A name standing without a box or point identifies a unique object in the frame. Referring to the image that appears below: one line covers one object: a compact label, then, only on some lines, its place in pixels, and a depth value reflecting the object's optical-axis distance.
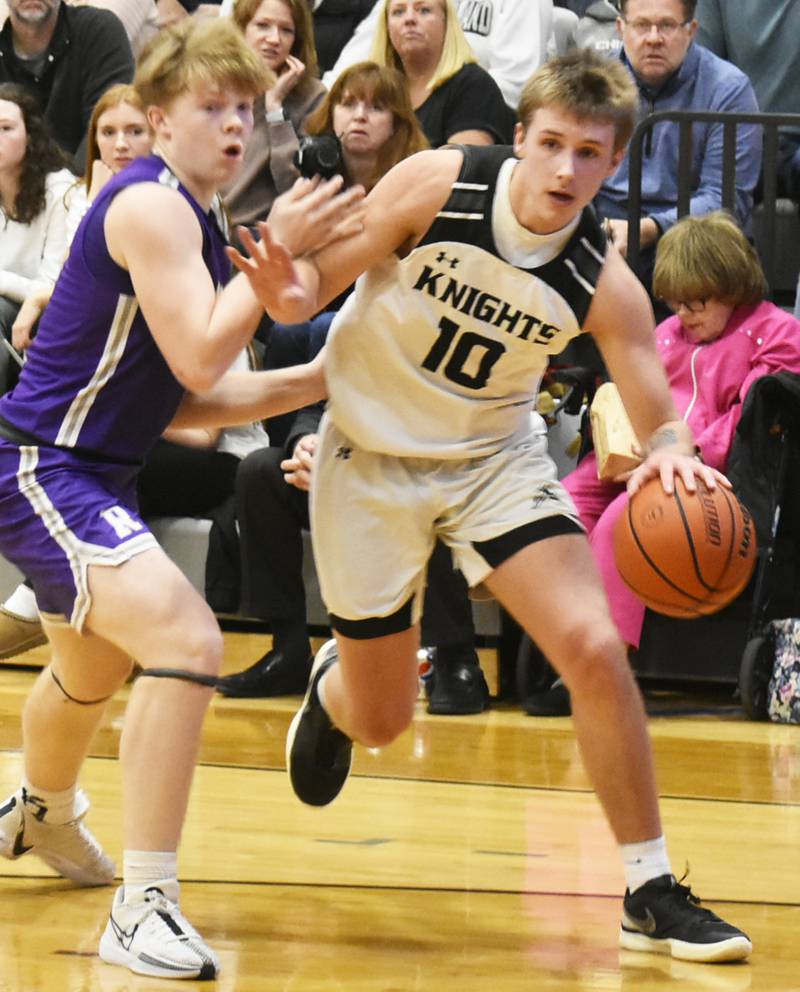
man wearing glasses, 12.35
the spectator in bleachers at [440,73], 12.49
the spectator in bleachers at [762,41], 13.52
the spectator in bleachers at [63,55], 14.13
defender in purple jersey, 5.62
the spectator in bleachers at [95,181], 10.63
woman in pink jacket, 10.51
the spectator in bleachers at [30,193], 12.51
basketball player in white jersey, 5.99
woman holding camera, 11.30
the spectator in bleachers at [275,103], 12.42
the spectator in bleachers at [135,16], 15.16
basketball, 7.16
